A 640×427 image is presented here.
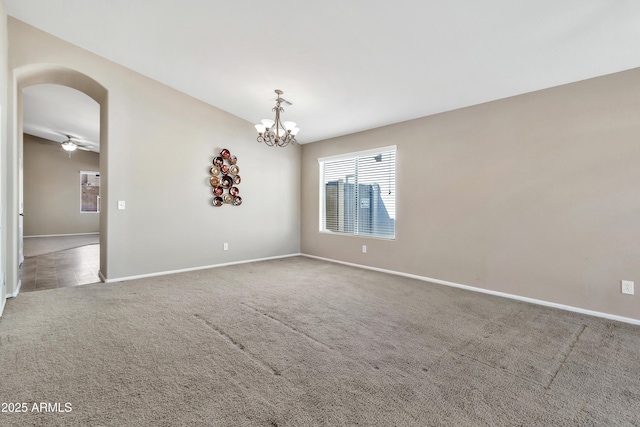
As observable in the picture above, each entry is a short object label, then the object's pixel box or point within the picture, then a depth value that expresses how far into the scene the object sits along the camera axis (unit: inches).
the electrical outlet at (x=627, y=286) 111.4
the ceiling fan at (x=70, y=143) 311.4
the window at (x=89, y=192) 379.6
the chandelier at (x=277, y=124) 149.0
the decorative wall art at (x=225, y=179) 196.7
